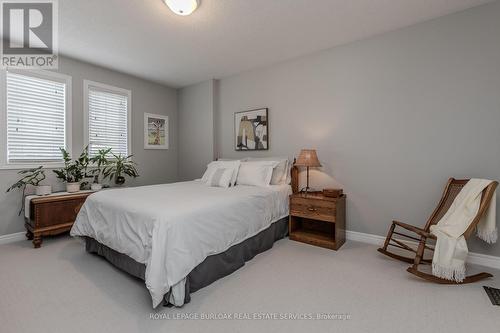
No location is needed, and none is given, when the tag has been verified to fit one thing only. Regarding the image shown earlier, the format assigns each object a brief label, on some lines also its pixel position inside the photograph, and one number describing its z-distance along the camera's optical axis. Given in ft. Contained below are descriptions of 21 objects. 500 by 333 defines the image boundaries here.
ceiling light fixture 7.06
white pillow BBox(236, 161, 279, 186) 10.69
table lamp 9.98
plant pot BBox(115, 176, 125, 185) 12.78
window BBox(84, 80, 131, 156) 12.42
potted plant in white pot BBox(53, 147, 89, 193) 10.95
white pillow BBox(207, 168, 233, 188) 10.68
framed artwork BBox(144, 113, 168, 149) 14.96
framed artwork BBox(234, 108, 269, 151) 12.72
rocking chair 6.52
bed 5.64
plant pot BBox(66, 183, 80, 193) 10.91
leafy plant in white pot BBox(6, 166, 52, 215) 10.13
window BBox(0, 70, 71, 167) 9.91
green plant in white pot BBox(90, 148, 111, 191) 11.84
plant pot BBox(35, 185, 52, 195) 10.14
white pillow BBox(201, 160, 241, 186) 11.21
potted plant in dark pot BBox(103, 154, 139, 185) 12.75
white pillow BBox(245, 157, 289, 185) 11.17
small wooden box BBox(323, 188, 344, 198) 9.77
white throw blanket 6.41
